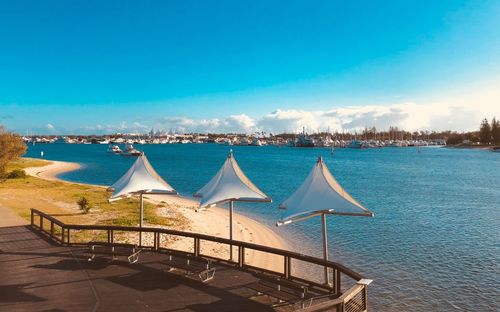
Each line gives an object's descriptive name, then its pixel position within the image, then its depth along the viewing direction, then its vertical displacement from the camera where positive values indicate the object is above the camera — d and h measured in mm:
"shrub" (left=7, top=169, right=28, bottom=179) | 56931 -4199
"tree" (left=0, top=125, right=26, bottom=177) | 52969 -152
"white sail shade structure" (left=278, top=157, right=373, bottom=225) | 12688 -1796
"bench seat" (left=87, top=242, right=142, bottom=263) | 14195 -4016
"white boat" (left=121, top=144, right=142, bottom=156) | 148825 -2072
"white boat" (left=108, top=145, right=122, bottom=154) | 169088 -1454
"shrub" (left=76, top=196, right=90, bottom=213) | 30558 -4748
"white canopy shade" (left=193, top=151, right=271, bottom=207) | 15297 -1746
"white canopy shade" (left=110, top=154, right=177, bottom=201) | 16891 -1613
